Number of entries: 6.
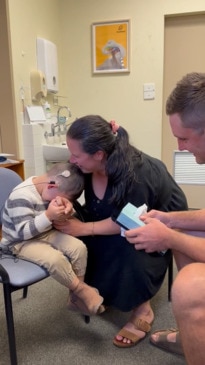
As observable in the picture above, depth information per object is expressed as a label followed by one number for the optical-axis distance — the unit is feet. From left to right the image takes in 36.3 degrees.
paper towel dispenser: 8.93
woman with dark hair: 4.00
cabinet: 7.39
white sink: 8.55
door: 9.77
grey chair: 3.53
